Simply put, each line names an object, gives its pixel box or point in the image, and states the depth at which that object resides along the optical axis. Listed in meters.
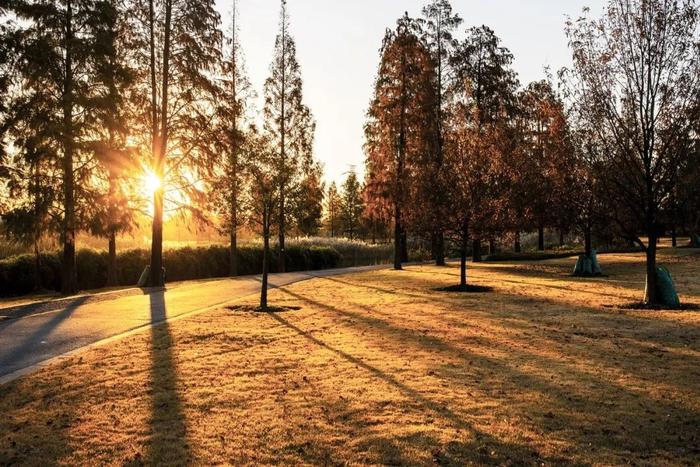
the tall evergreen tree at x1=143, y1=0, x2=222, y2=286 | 20.48
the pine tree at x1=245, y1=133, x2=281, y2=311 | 14.96
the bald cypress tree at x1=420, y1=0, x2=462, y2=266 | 30.30
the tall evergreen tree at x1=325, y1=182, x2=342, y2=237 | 79.94
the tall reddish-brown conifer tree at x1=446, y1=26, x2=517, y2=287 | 19.81
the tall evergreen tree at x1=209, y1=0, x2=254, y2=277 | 15.93
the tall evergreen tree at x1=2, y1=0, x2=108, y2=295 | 18.53
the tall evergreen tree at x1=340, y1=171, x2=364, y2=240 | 76.69
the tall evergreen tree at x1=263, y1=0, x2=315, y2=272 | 31.25
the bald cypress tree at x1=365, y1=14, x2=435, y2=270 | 30.28
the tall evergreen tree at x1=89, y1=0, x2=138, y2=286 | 19.09
